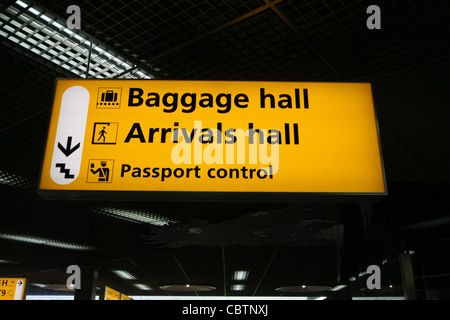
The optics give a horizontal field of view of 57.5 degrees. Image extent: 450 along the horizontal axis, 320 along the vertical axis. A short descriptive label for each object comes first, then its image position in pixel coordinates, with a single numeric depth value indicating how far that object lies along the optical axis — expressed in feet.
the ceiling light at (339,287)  53.00
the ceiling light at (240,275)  43.88
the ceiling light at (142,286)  55.66
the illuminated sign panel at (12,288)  38.88
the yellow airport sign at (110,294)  50.21
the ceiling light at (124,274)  45.44
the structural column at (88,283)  38.24
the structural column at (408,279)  28.68
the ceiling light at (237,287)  53.72
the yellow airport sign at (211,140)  8.21
